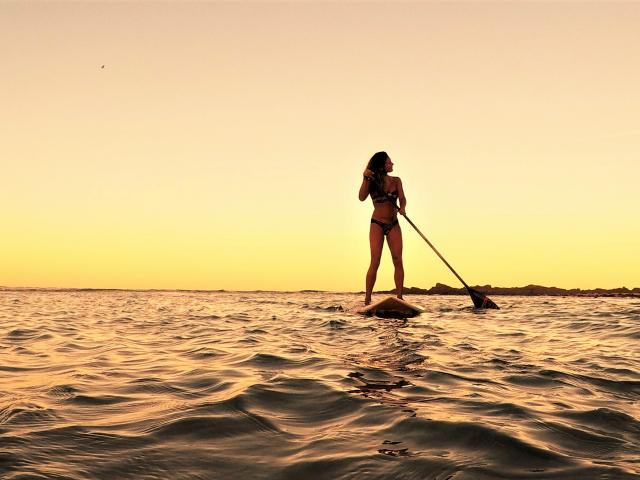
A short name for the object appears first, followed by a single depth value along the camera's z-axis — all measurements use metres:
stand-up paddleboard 9.88
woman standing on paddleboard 10.85
